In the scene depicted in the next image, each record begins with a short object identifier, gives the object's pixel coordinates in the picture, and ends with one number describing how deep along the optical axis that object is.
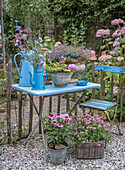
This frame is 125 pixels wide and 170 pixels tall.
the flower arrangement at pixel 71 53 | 2.49
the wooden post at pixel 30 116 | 2.91
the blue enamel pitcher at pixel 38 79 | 2.36
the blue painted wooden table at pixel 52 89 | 2.24
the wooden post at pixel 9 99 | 2.59
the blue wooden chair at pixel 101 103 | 2.83
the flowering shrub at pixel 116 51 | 3.69
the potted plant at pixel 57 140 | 2.37
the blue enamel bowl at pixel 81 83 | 2.66
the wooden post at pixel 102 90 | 3.48
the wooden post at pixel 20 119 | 2.85
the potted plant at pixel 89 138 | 2.46
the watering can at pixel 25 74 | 2.54
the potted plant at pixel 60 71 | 2.39
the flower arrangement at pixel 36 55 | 2.35
